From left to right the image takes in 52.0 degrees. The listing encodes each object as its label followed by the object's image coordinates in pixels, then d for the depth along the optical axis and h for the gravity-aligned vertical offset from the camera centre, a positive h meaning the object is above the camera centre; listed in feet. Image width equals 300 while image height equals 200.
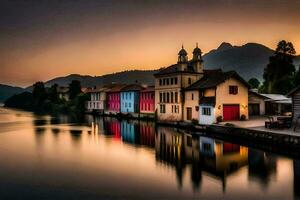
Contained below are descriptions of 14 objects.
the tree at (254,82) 385.33 +30.12
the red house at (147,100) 235.11 +5.05
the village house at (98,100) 327.47 +7.28
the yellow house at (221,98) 152.76 +4.04
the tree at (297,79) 231.98 +20.26
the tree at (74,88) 415.85 +25.43
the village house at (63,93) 503.12 +23.07
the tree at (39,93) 493.73 +22.55
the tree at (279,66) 278.87 +36.92
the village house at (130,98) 266.77 +7.44
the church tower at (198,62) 190.36 +27.30
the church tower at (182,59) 186.40 +29.50
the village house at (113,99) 300.20 +8.00
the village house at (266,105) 178.45 +0.52
